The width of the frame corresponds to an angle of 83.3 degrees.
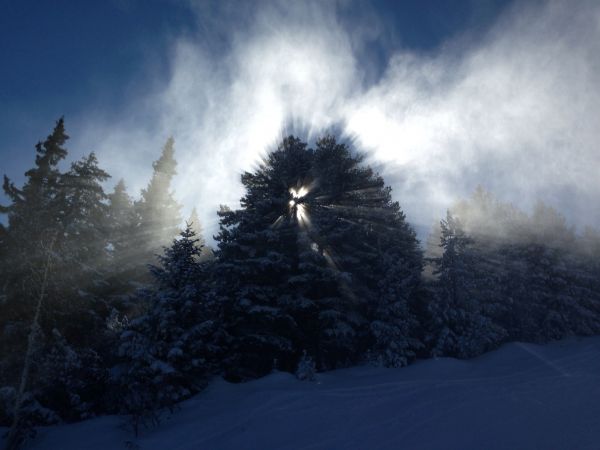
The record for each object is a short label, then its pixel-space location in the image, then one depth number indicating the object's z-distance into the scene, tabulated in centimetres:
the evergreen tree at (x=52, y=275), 1412
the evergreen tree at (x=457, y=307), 2023
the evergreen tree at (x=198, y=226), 4321
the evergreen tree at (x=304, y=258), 1702
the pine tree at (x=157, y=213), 2848
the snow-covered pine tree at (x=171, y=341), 1180
